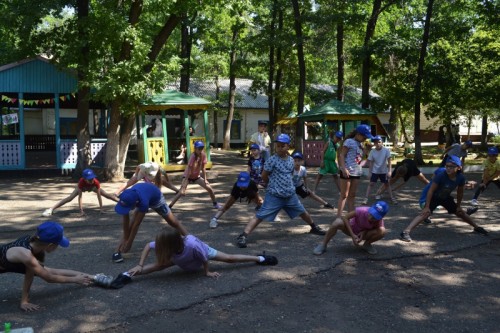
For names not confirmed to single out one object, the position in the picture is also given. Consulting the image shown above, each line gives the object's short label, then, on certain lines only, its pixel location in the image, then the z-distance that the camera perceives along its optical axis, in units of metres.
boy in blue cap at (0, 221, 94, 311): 4.54
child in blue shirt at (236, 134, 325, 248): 6.95
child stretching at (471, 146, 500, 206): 10.29
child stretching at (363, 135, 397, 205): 10.80
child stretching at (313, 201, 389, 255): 6.29
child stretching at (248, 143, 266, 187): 9.39
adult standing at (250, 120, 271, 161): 12.87
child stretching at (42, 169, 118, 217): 9.09
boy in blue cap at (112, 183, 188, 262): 5.97
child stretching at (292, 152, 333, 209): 9.26
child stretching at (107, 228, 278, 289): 5.26
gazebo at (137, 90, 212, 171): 17.11
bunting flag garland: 17.55
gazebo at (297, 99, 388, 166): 20.28
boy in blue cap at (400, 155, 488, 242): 7.30
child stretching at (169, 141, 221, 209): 9.81
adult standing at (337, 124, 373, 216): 8.23
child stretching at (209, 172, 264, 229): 8.23
